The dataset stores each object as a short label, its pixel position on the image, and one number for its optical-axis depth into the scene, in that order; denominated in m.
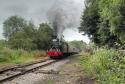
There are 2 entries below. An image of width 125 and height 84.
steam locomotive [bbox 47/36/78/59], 36.79
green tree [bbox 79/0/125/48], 19.11
